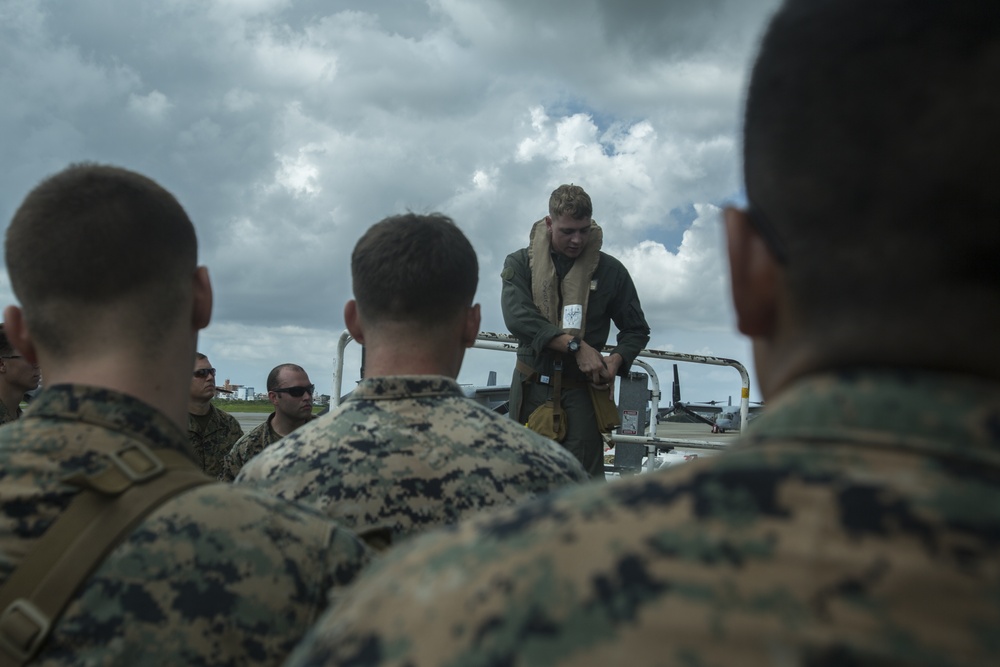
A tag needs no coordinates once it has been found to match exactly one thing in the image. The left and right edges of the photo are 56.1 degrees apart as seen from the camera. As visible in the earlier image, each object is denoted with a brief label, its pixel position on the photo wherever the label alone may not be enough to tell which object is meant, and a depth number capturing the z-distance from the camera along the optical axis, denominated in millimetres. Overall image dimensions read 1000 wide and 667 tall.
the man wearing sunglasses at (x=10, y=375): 6504
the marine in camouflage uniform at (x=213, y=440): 8031
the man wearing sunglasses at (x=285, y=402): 7340
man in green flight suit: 5285
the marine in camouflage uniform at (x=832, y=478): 763
